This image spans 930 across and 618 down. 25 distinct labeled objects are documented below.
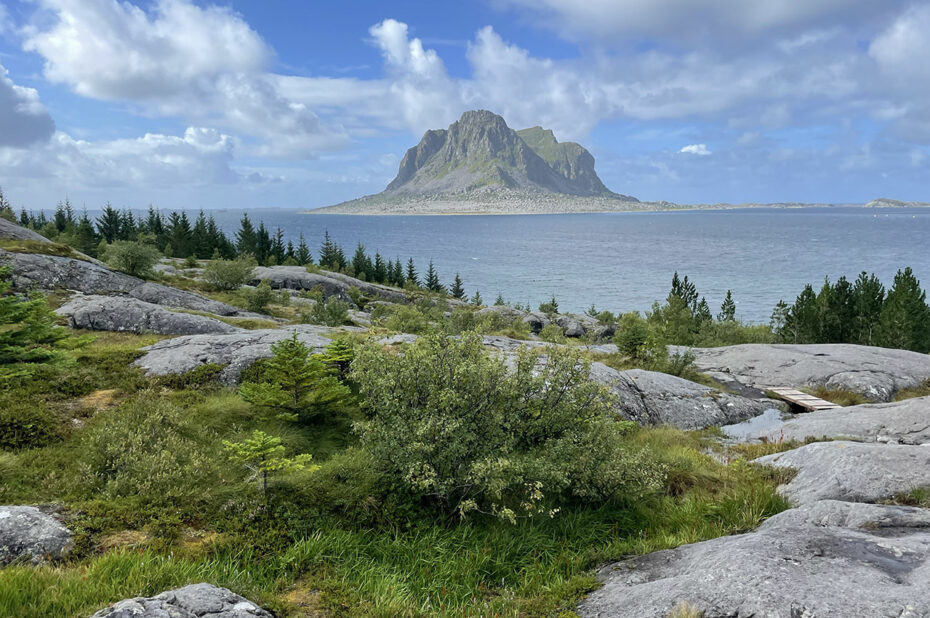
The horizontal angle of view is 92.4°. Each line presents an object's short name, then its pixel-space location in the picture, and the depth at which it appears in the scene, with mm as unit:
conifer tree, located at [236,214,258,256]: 98625
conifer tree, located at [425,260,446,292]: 94875
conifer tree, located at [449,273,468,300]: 96681
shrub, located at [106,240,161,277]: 41656
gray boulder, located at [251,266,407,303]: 67938
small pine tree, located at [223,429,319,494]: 7578
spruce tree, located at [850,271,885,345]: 59500
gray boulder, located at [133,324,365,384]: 14227
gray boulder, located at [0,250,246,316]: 33584
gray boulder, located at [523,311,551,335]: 59438
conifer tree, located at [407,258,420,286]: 99938
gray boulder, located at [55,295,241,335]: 22406
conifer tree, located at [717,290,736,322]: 70188
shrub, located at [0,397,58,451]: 9344
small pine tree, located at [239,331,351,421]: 11016
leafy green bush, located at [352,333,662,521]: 8516
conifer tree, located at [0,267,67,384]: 9367
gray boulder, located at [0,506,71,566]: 6184
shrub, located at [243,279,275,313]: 46344
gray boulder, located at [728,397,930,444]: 13273
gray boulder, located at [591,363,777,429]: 17000
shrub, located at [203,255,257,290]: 53719
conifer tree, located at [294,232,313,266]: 103606
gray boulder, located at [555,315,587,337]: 59088
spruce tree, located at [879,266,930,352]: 54344
